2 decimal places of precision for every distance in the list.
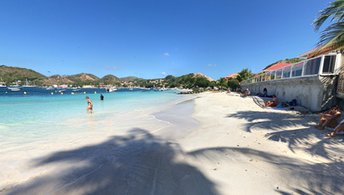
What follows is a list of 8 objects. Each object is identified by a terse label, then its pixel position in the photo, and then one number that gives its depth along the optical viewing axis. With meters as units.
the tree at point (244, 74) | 52.53
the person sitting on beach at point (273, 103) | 15.20
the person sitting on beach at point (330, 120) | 7.02
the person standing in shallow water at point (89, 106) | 16.27
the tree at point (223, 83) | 66.78
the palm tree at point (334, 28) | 6.80
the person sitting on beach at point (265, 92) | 22.00
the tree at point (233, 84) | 51.79
